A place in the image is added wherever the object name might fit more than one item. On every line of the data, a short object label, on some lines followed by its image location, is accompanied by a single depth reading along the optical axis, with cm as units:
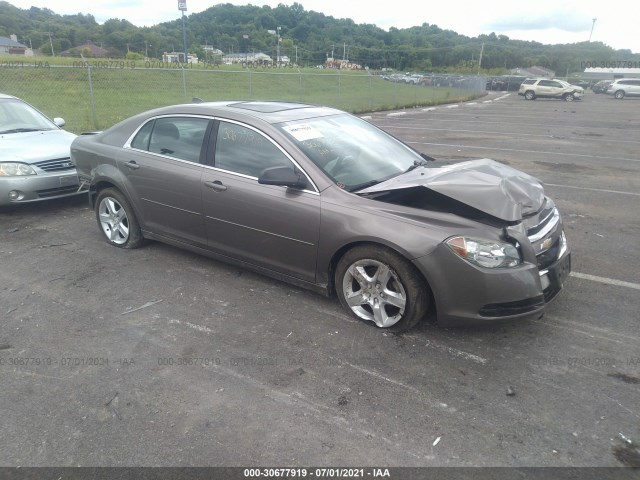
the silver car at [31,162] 605
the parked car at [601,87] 4579
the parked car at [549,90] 3631
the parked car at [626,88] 3953
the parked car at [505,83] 5359
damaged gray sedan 334
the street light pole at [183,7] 3258
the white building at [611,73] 6588
